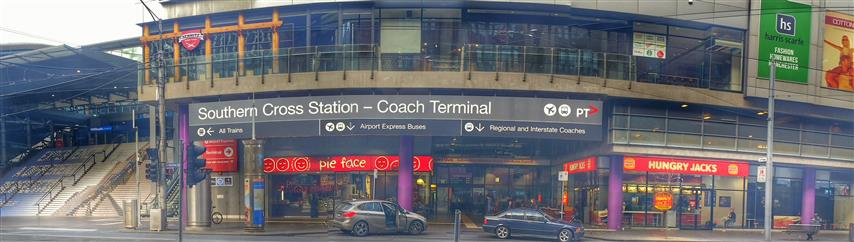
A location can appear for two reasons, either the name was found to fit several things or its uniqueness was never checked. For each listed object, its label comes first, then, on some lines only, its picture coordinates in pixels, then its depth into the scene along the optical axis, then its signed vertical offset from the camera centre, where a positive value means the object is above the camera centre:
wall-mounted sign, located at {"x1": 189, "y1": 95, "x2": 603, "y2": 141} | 23.72 -0.69
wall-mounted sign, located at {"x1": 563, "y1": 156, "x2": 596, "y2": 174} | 26.36 -3.04
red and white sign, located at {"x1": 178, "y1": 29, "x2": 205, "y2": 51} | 26.77 +2.63
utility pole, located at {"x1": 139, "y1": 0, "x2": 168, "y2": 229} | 22.05 -1.07
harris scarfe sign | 25.91 +3.02
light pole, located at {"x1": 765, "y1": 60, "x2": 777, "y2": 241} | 20.79 -2.30
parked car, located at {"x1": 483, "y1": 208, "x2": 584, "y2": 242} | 19.91 -4.32
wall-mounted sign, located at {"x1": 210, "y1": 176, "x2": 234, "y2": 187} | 27.39 -4.11
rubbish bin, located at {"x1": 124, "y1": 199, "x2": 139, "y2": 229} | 23.25 -4.81
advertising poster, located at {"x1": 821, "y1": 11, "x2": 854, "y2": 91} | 26.86 +2.53
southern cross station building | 23.94 +0.24
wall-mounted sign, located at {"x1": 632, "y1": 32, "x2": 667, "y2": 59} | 26.05 +2.62
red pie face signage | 28.17 -3.26
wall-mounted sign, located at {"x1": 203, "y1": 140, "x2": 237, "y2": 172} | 27.91 -2.86
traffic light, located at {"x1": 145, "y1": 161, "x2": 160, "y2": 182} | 21.78 -2.87
